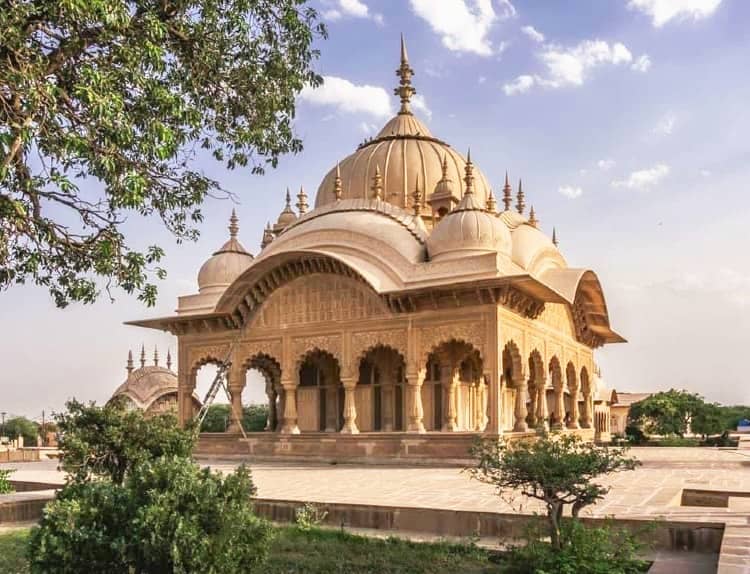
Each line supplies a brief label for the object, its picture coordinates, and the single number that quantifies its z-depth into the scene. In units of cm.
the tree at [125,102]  570
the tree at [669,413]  2992
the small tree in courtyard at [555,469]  542
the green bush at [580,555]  505
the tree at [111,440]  785
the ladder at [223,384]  1878
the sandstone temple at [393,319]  1609
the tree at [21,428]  4360
